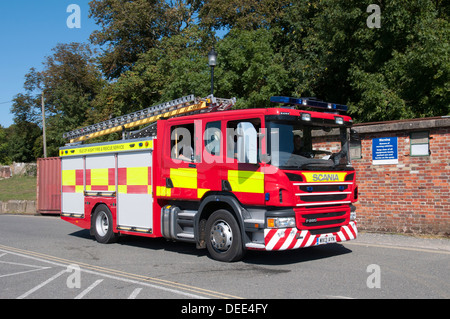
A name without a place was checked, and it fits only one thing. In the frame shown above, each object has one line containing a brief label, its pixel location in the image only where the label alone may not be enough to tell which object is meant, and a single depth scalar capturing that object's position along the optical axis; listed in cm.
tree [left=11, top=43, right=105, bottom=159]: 4797
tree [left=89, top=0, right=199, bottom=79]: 2881
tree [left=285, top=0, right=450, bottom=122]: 1499
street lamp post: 1451
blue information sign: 1188
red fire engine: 771
